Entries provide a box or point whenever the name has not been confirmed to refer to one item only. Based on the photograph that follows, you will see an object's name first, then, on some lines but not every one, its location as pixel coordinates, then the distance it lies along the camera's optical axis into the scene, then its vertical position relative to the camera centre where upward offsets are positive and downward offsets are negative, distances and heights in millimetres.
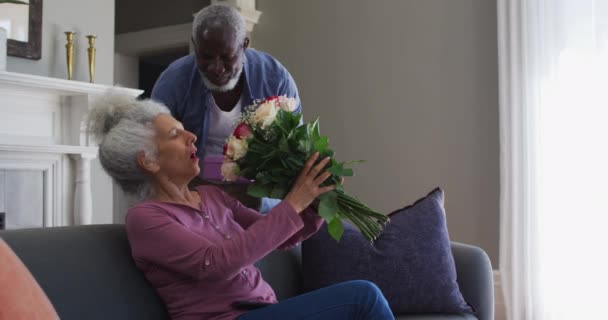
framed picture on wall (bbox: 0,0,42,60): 3971 +838
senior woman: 1718 -148
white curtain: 3723 +74
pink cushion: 1044 -188
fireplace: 3891 +121
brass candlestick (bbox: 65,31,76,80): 4234 +749
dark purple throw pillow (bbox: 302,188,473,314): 2488 -327
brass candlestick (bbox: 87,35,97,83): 4320 +728
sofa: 1595 -235
